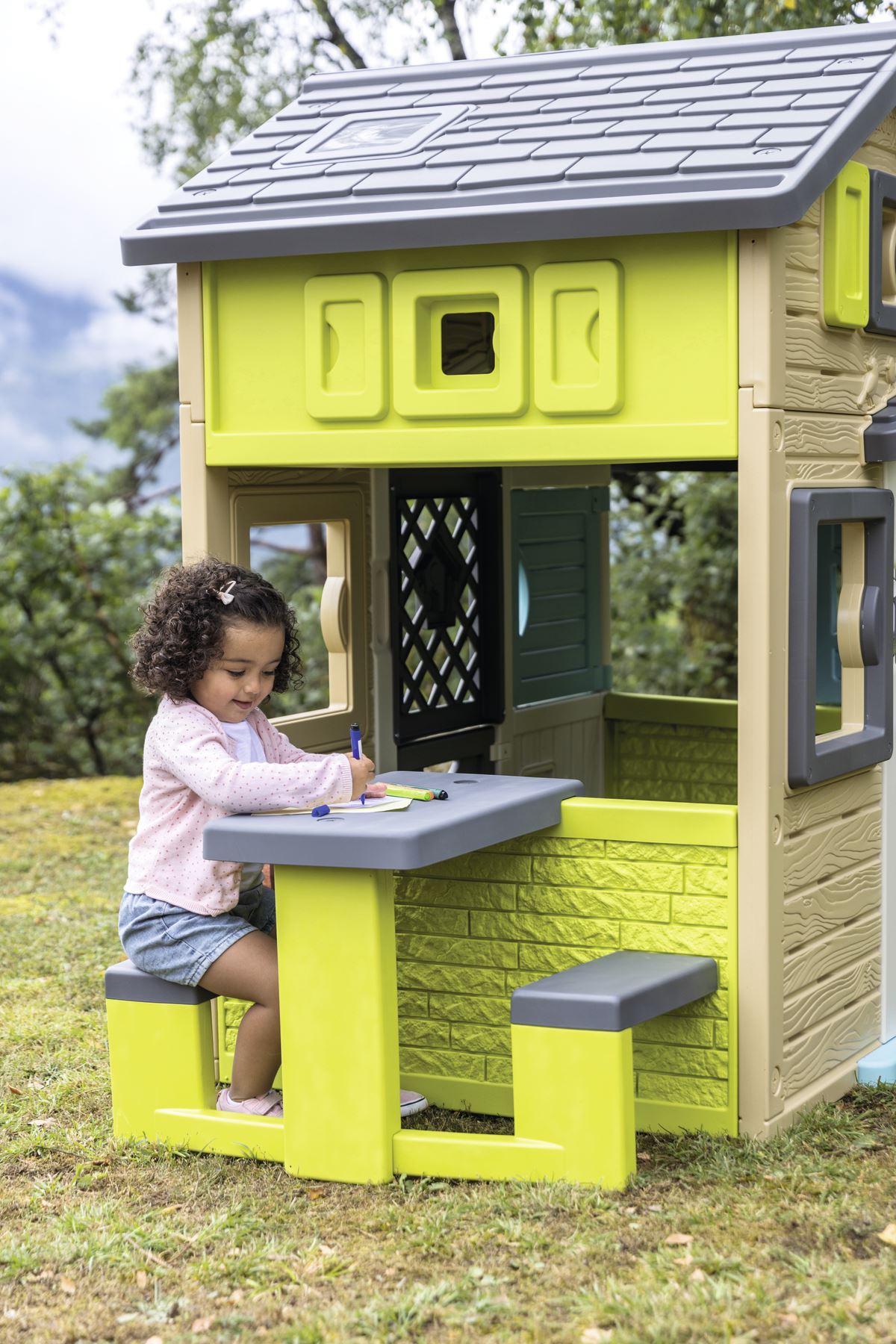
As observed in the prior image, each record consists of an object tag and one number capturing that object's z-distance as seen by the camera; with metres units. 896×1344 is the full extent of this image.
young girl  4.01
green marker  4.11
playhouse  3.95
